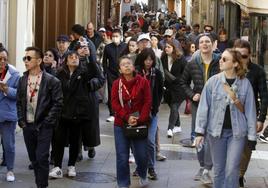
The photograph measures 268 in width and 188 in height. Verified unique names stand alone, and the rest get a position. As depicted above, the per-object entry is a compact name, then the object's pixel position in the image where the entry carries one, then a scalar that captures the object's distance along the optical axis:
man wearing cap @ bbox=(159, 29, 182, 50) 32.64
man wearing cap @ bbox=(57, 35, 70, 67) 20.69
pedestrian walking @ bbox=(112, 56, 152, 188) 14.90
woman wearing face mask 25.68
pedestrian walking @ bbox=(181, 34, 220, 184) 16.05
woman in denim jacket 12.74
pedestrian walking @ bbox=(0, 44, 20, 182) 16.21
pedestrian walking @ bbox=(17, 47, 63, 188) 14.52
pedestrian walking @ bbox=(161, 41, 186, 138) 22.38
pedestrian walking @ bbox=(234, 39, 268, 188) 14.31
